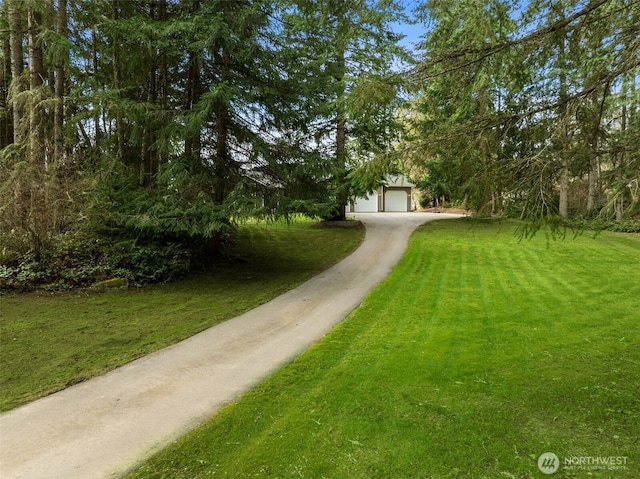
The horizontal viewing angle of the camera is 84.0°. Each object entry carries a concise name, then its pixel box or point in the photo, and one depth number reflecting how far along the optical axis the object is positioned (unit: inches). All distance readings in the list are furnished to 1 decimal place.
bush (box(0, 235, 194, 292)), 308.5
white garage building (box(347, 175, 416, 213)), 1273.0
